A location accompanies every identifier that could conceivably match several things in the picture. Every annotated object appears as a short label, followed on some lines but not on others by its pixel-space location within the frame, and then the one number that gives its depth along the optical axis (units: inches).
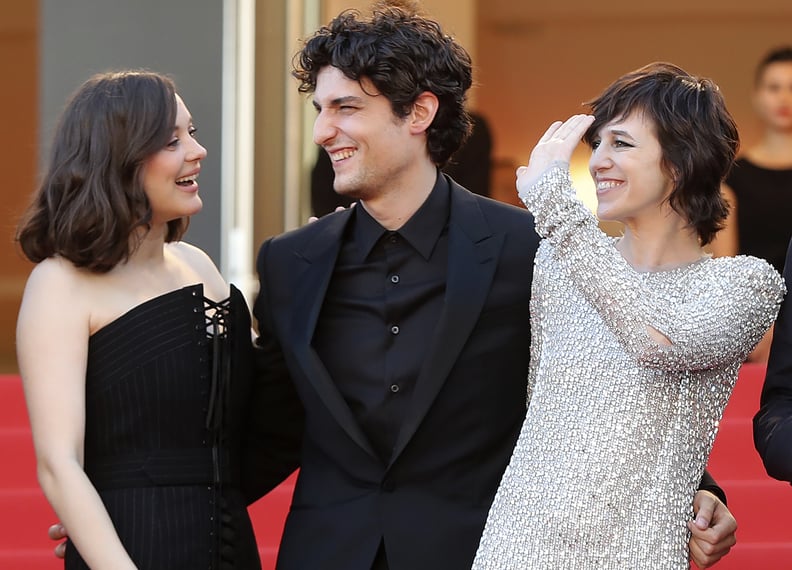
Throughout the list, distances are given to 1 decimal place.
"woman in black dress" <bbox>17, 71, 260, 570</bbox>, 229.0
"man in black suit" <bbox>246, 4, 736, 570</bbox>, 237.9
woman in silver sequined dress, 214.1
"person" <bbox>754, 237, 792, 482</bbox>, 209.3
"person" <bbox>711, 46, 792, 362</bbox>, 523.5
